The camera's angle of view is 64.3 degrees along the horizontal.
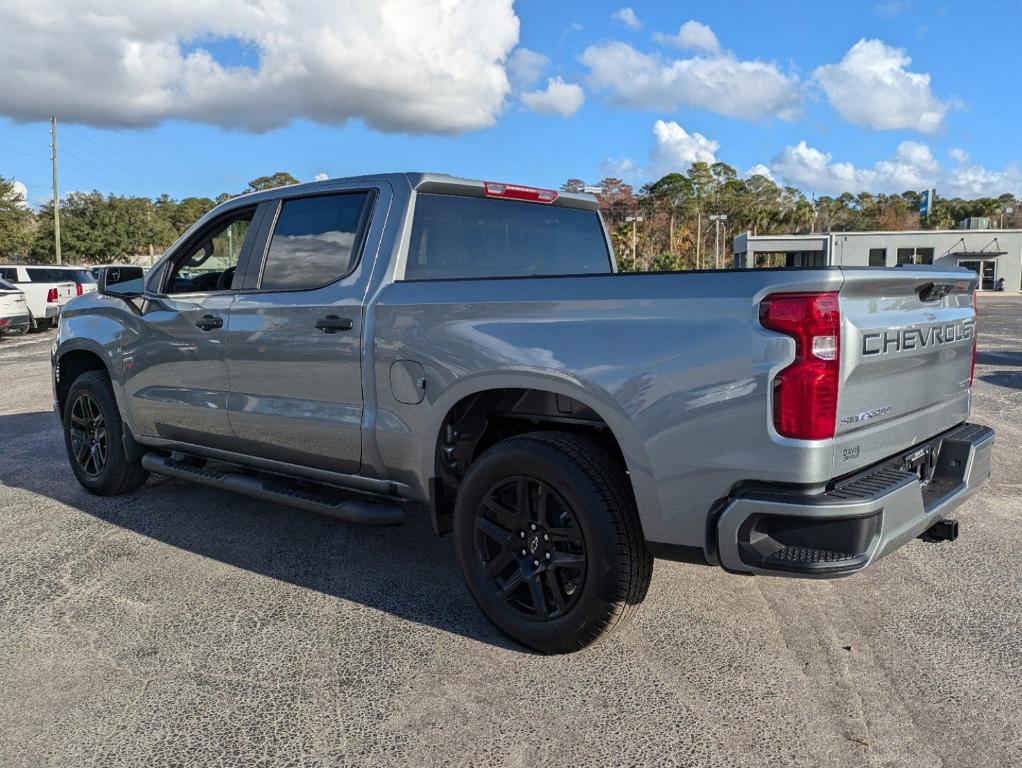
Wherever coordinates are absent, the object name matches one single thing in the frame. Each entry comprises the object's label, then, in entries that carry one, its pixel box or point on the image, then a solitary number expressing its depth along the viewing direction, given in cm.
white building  5347
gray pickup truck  260
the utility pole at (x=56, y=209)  4441
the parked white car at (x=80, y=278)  2064
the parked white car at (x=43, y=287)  1956
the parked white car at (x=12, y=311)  1667
